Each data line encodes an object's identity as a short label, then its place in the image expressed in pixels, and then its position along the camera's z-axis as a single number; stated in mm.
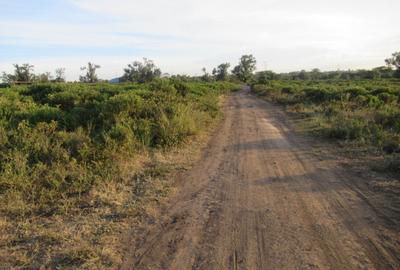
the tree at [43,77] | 57422
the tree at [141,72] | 78638
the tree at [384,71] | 76188
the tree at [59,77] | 63862
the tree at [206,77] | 90538
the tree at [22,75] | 56250
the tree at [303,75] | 113550
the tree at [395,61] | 75450
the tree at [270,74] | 90575
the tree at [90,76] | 72294
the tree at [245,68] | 107250
